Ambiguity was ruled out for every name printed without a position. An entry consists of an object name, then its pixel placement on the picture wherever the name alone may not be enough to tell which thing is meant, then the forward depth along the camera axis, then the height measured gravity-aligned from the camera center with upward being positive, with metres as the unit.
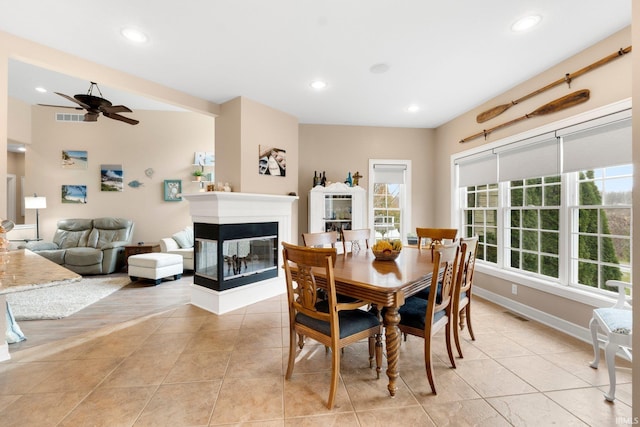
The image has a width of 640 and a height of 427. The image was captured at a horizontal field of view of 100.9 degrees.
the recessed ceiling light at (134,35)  2.22 +1.55
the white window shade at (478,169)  3.53 +0.64
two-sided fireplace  3.21 -0.52
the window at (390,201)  4.71 +0.23
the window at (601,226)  2.33 -0.12
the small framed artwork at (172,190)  5.71 +0.53
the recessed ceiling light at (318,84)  3.12 +1.56
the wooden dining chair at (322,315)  1.62 -0.71
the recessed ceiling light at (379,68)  2.74 +1.54
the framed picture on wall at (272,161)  3.73 +0.78
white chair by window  1.69 -0.77
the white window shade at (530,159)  2.76 +0.63
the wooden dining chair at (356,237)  3.05 -0.27
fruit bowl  2.40 -0.37
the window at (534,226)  2.89 -0.14
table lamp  4.97 +0.23
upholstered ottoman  4.29 -0.86
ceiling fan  3.32 +1.40
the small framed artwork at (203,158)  5.79 +1.23
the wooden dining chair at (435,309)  1.76 -0.71
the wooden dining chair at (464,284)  2.04 -0.60
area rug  3.09 -1.14
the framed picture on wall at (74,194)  5.43 +0.42
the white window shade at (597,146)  2.19 +0.61
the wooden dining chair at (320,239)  2.63 -0.26
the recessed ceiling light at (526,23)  2.04 +1.52
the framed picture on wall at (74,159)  5.43 +1.14
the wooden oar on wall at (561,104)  2.46 +1.11
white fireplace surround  3.18 -0.04
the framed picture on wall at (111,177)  5.54 +0.78
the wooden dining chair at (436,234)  3.09 -0.24
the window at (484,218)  3.66 -0.06
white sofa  4.93 -0.62
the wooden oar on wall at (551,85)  2.22 +1.33
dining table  1.62 -0.46
